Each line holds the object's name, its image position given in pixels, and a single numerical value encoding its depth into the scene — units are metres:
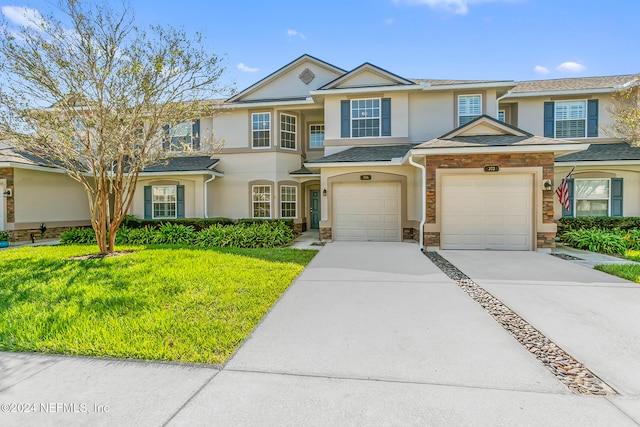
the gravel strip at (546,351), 2.71
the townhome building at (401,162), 9.38
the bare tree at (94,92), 7.49
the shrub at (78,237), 11.42
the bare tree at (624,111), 10.52
